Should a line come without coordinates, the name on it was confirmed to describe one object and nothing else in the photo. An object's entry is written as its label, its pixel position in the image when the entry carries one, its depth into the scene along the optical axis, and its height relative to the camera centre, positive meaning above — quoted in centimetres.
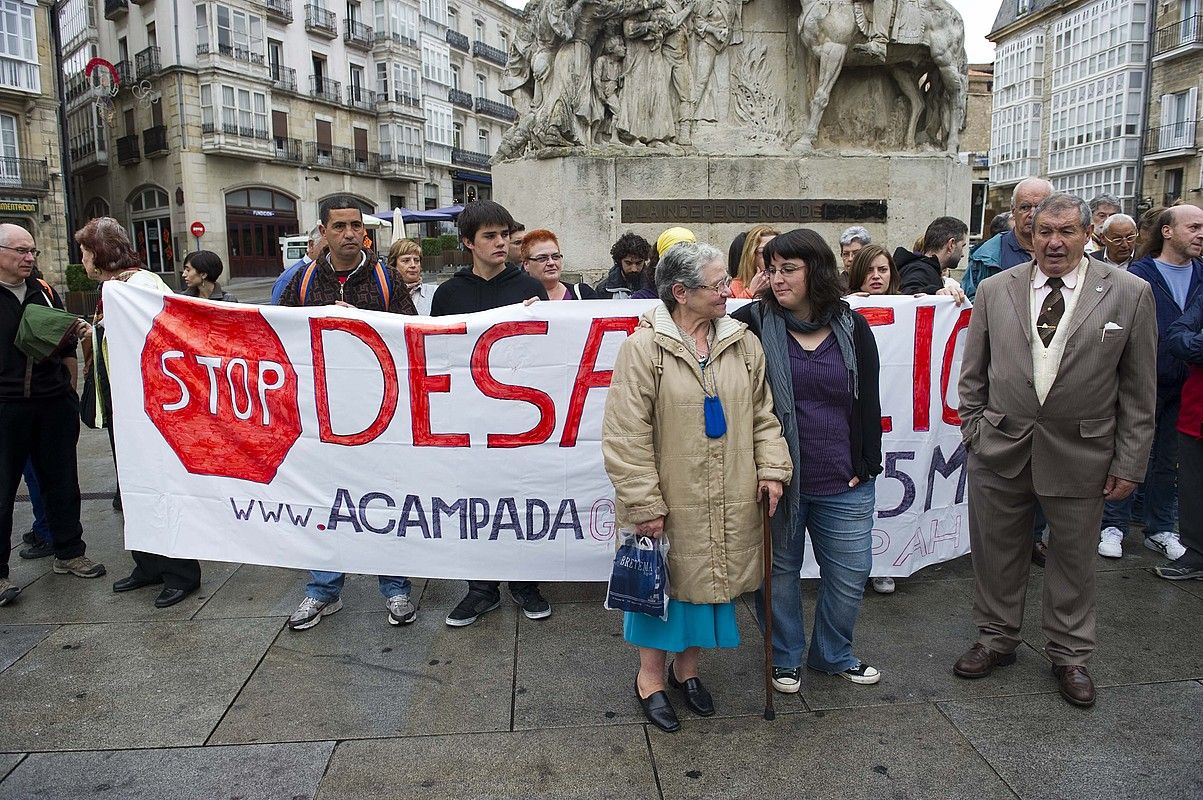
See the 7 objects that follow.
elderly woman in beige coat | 319 -60
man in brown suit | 347 -56
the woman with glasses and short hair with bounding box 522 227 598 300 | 524 +16
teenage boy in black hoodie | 441 +0
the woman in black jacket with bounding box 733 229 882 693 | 342 -54
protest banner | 448 -75
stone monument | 903 +178
